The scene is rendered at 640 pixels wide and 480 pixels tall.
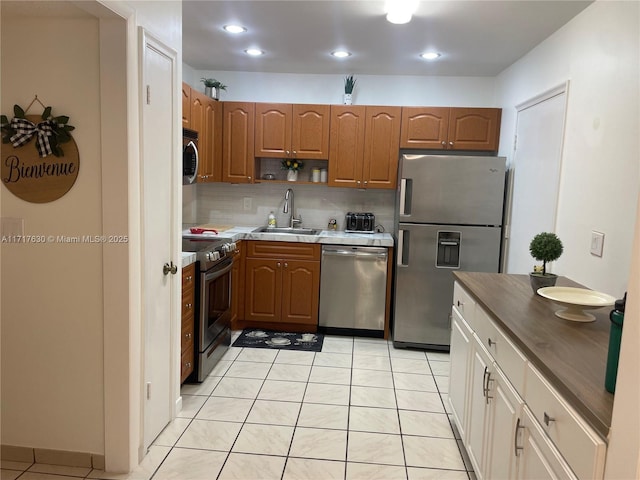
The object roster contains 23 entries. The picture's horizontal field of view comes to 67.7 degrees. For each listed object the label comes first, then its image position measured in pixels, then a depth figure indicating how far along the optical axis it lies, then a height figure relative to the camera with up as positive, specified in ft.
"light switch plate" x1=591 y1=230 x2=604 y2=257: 7.81 -0.70
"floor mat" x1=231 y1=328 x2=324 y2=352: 13.29 -4.39
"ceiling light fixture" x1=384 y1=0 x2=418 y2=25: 8.96 +3.51
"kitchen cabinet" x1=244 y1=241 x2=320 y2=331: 14.17 -2.83
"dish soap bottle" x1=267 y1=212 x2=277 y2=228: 15.98 -1.14
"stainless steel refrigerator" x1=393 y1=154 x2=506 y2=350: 12.79 -1.06
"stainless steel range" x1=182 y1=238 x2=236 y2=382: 10.35 -2.69
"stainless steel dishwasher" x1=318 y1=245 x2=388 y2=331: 13.94 -2.84
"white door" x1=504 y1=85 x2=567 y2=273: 9.89 +0.55
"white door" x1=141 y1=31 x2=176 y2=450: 7.38 -0.75
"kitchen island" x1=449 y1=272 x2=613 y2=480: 4.01 -1.95
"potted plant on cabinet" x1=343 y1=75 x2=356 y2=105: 14.74 +3.06
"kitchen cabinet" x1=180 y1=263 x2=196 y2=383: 9.70 -2.89
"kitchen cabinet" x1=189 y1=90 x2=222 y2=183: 12.98 +1.50
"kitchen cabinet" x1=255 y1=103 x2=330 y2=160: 14.55 +1.73
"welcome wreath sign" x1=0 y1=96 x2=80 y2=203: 6.88 +0.31
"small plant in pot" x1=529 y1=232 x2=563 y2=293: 7.43 -0.85
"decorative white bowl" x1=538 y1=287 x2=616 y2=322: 5.98 -1.30
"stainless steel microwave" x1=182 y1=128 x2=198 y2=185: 11.26 +0.61
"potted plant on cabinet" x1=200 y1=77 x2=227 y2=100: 14.53 +2.95
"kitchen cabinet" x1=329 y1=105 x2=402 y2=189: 14.33 +1.35
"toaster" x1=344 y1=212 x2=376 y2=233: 15.40 -1.03
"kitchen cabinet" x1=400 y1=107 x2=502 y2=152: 14.12 +1.96
